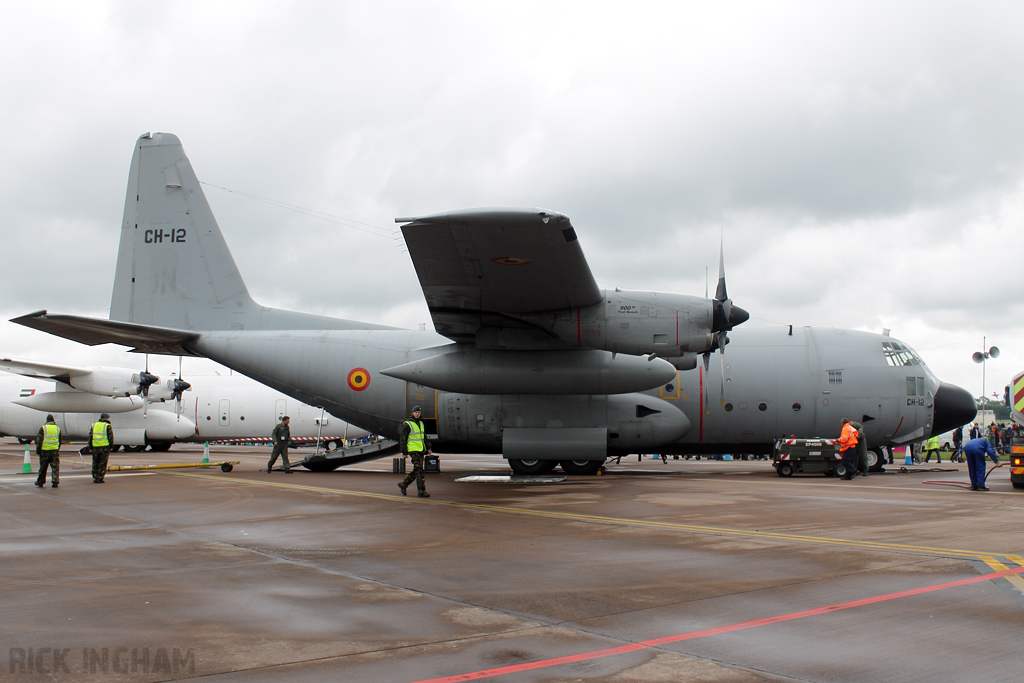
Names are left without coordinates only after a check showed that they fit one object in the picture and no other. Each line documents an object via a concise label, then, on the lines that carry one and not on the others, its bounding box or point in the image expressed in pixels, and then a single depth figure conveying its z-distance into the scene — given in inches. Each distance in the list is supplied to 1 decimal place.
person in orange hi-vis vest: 685.3
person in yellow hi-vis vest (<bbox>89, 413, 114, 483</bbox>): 635.5
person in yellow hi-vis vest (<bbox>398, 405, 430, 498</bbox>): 486.0
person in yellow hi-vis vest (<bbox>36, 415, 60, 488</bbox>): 589.3
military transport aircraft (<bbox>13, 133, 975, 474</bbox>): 641.0
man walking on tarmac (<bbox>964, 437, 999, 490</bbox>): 542.8
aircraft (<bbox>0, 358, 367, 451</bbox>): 1284.4
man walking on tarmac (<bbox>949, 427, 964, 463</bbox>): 1268.6
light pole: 1136.8
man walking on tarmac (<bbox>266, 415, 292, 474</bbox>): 808.3
